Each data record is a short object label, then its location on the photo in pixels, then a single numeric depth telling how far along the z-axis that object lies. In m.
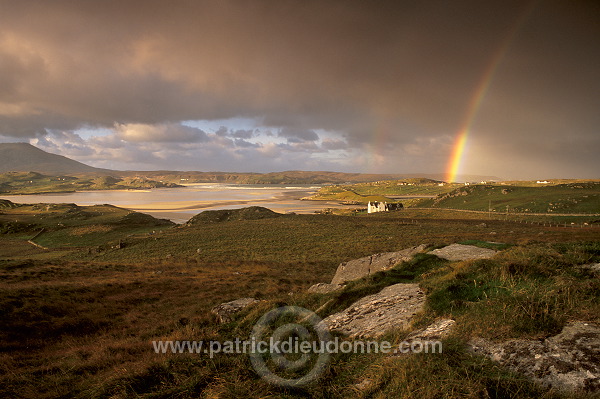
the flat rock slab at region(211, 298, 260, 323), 11.21
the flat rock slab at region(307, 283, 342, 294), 12.85
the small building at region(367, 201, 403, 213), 97.15
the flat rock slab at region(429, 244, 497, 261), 11.32
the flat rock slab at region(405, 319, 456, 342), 5.51
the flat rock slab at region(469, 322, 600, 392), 3.99
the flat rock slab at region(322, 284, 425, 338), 6.89
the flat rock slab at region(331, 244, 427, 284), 14.59
